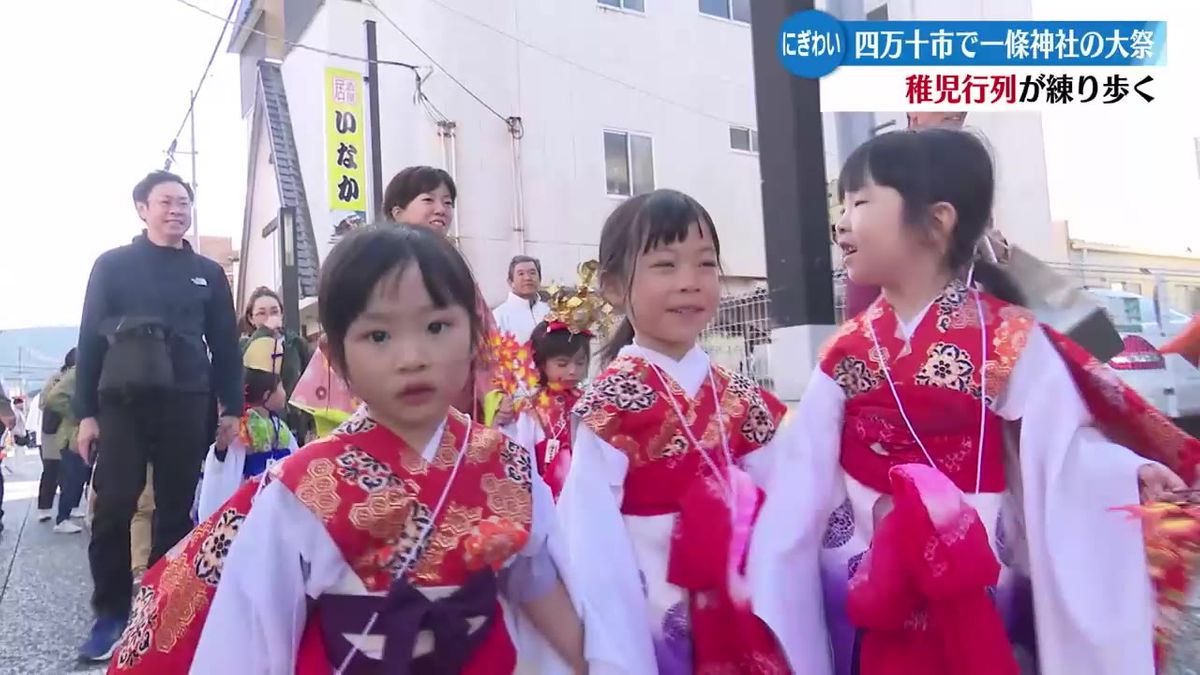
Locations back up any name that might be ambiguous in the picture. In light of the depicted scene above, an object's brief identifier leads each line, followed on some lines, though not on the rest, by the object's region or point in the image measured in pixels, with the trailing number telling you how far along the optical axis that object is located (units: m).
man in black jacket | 3.62
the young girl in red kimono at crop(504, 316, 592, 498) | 3.92
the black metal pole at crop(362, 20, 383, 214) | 11.80
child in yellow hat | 4.86
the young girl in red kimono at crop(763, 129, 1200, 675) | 1.69
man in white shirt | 5.00
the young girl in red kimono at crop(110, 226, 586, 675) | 1.53
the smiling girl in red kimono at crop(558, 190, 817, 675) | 1.92
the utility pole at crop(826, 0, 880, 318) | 3.99
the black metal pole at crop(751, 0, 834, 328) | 3.92
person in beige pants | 5.26
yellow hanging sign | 12.26
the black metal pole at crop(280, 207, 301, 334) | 10.19
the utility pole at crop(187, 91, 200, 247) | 18.50
